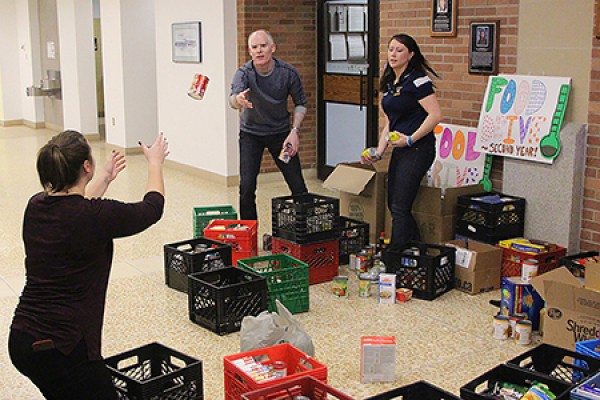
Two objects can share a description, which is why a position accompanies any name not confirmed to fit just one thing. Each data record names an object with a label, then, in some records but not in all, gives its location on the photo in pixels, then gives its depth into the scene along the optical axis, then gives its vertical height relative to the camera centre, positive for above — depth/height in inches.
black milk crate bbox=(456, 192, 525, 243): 204.4 -40.2
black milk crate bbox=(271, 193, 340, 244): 199.5 -40.3
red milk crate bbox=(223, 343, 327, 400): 118.1 -47.6
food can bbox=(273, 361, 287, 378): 125.1 -48.6
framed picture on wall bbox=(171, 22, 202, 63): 344.2 +8.8
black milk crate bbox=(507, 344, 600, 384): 119.1 -45.7
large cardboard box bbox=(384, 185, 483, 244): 212.4 -40.0
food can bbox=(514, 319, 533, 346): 160.6 -54.0
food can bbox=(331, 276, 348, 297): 191.5 -53.5
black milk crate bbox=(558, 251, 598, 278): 171.8 -44.5
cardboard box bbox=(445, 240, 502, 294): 192.2 -50.2
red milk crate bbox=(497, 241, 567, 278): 191.5 -47.6
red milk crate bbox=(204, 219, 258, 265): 210.4 -46.2
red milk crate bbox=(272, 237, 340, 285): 198.2 -48.3
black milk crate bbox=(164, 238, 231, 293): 190.1 -47.5
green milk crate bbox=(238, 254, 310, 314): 176.4 -49.5
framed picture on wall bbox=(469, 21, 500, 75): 220.5 +3.8
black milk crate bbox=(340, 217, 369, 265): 217.2 -48.2
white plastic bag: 142.1 -48.1
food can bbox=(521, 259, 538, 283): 185.0 -48.0
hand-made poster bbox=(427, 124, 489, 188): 229.1 -28.4
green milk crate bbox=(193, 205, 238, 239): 228.2 -44.1
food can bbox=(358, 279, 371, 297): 191.3 -53.5
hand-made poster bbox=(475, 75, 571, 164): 203.5 -14.6
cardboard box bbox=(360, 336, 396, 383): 141.0 -52.5
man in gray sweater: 221.5 -15.6
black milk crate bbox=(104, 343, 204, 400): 115.2 -47.1
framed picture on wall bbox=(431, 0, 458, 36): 233.5 +12.8
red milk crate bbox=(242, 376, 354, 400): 103.7 -43.2
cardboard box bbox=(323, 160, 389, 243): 226.8 -36.9
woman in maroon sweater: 101.1 -27.1
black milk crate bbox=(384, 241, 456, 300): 187.3 -49.3
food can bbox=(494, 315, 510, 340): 163.8 -54.1
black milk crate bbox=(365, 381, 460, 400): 104.0 -43.2
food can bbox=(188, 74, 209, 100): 323.9 -9.5
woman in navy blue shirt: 198.7 -15.9
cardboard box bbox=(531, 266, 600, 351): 147.6 -47.0
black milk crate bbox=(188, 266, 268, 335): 165.2 -50.1
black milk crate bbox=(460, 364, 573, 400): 105.6 -44.2
